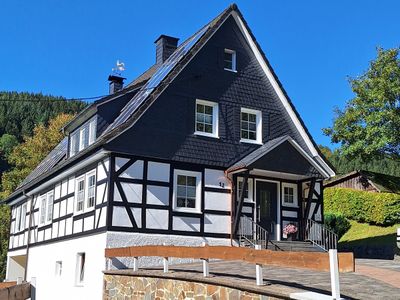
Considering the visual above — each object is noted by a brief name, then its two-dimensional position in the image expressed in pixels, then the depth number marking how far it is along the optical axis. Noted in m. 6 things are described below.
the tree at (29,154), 43.72
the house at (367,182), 28.62
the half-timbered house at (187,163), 16.45
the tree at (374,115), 26.12
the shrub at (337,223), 28.47
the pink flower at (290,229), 18.77
